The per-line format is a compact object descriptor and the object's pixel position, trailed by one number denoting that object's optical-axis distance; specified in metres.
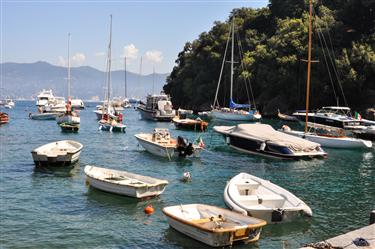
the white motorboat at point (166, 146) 37.81
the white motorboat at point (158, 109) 85.31
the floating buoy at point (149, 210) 21.40
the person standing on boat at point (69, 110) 72.99
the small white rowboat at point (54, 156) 33.06
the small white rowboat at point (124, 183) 23.45
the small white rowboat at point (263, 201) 19.36
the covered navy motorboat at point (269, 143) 38.31
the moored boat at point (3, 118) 78.35
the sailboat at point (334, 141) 45.09
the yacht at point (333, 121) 55.44
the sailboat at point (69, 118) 68.62
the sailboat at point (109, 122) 63.56
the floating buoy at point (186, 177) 29.09
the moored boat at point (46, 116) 90.82
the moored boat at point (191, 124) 66.44
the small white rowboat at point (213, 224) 16.39
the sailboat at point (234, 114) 81.28
